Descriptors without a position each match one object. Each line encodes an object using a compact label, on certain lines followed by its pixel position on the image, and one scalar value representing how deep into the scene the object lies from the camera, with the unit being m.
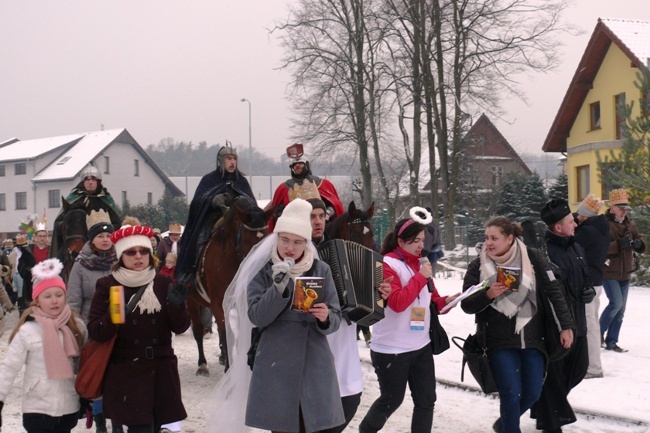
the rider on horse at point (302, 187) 8.61
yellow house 30.80
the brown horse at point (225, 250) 7.82
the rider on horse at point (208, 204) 9.09
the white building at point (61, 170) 58.38
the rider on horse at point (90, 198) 9.03
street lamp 48.19
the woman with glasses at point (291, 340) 4.49
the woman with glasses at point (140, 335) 5.03
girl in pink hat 5.03
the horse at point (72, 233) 8.54
